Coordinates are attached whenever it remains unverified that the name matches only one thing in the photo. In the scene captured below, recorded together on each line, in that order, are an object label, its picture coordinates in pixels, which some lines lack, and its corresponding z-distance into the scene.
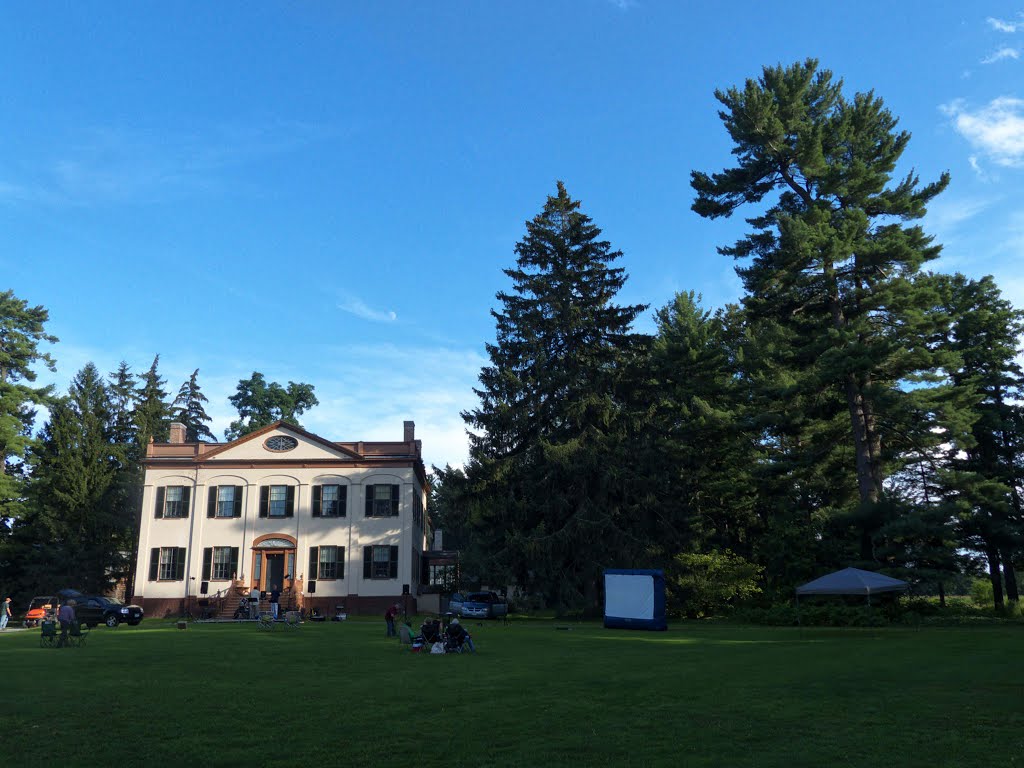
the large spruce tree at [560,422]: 39.97
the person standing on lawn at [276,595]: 41.59
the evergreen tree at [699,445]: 41.56
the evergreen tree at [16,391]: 49.41
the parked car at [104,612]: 33.69
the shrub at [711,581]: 37.12
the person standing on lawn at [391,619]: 26.51
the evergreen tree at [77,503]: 48.22
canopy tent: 26.05
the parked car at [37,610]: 38.03
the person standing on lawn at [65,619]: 22.64
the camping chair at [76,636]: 22.92
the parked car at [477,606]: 41.22
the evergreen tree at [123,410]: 58.75
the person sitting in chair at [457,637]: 20.11
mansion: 44.19
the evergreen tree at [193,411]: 71.50
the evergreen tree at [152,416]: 56.19
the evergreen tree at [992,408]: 36.19
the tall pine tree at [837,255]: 32.16
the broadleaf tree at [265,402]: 75.06
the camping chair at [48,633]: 22.85
